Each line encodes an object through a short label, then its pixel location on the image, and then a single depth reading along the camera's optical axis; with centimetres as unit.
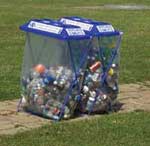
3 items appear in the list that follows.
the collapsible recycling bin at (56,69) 821
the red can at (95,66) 851
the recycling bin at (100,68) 848
